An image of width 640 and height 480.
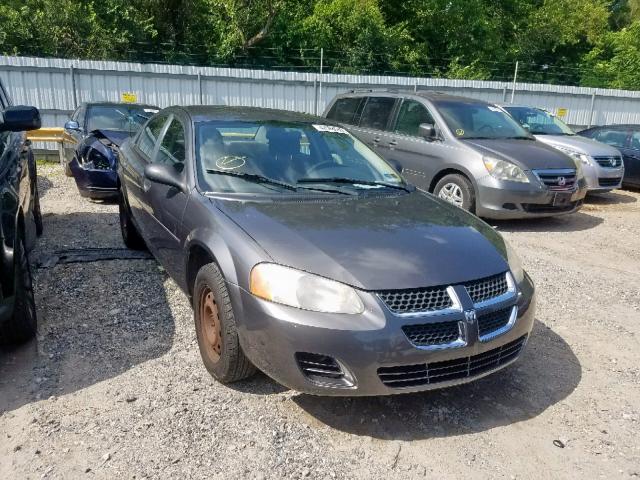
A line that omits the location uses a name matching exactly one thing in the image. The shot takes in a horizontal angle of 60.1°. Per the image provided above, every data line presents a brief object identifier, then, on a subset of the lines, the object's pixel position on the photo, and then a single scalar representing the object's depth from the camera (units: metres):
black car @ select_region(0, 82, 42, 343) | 3.18
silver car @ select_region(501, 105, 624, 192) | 9.45
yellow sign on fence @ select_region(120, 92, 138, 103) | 13.36
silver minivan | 7.13
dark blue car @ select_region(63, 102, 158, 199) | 7.49
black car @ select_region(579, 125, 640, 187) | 10.87
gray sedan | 2.68
